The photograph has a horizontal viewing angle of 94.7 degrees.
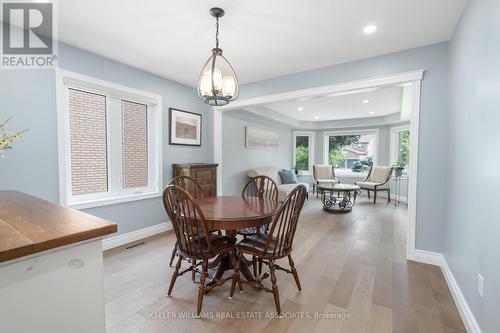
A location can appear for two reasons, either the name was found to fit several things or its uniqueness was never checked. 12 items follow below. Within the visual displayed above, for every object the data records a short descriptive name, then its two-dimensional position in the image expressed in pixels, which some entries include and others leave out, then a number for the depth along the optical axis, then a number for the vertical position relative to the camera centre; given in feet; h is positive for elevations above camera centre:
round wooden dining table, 5.91 -1.50
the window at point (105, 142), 8.84 +0.72
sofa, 18.02 -1.31
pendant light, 6.61 +2.19
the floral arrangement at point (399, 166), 19.20 -0.45
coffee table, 16.64 -3.09
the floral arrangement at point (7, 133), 6.99 +0.76
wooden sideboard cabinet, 11.87 -0.77
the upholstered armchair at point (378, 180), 20.10 -1.78
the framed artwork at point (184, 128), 12.42 +1.77
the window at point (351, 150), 24.98 +1.14
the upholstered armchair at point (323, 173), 23.43 -1.31
